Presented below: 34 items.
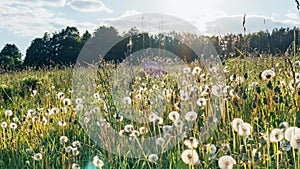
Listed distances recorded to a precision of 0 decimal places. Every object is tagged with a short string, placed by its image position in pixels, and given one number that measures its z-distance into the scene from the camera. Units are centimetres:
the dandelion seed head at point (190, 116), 221
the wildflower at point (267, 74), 224
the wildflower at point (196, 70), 321
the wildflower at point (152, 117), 251
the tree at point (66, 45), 4012
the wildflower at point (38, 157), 237
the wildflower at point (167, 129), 225
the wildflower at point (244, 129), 162
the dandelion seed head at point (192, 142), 149
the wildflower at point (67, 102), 351
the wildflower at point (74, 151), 233
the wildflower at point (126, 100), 321
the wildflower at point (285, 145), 165
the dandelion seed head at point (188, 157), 155
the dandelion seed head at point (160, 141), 219
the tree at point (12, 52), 4341
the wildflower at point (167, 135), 220
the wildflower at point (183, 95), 293
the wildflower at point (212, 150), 191
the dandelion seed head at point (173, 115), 222
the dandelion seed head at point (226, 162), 143
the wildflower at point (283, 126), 158
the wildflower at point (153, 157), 211
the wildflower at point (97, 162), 188
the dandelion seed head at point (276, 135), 159
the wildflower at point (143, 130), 253
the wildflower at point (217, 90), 253
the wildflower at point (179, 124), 224
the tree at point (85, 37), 4756
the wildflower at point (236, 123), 166
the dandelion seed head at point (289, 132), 151
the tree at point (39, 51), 4091
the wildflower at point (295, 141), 138
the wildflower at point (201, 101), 262
